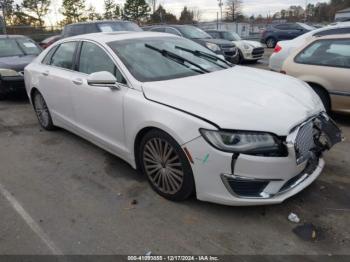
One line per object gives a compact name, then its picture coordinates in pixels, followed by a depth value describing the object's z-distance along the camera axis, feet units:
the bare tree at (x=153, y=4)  182.80
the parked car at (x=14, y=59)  25.40
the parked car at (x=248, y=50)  44.55
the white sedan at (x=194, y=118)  9.40
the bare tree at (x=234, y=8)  200.54
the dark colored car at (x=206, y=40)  40.53
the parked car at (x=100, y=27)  33.99
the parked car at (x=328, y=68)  17.06
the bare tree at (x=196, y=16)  176.61
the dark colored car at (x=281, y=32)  65.57
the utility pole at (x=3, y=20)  72.31
